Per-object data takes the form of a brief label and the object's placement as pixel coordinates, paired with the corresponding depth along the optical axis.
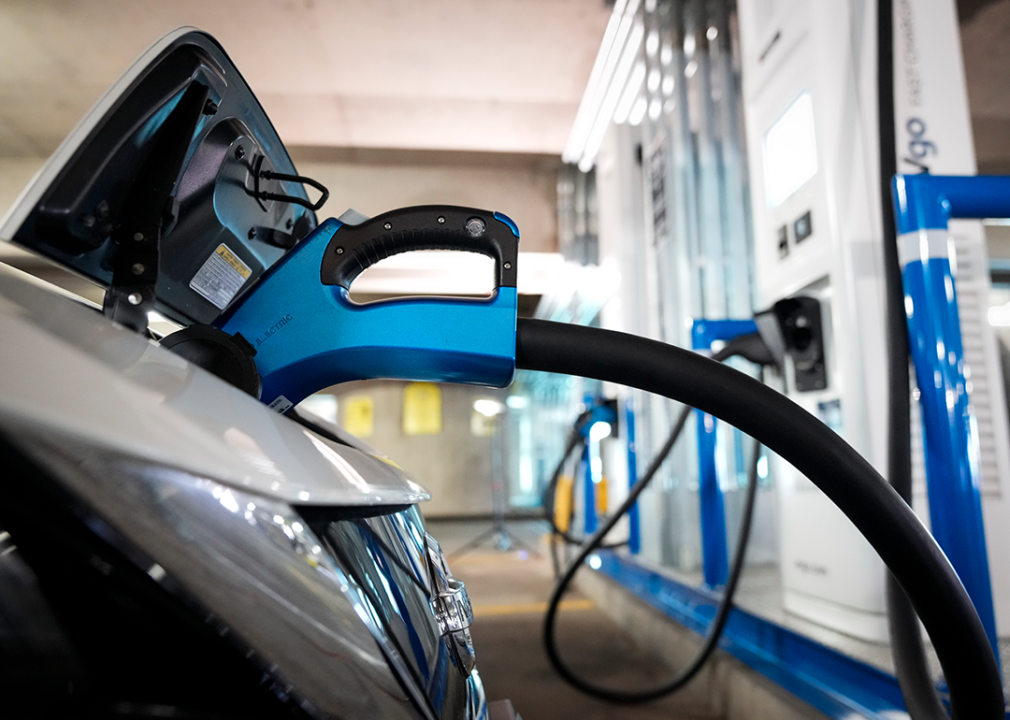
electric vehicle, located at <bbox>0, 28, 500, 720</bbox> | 0.25
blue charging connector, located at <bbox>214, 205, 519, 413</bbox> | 0.43
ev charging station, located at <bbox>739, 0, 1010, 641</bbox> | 1.24
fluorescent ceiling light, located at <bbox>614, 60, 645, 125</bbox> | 3.30
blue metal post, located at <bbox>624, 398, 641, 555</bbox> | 3.01
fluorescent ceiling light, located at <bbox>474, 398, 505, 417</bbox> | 6.86
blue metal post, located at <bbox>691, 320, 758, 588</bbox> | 1.86
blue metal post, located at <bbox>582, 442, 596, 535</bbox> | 3.77
